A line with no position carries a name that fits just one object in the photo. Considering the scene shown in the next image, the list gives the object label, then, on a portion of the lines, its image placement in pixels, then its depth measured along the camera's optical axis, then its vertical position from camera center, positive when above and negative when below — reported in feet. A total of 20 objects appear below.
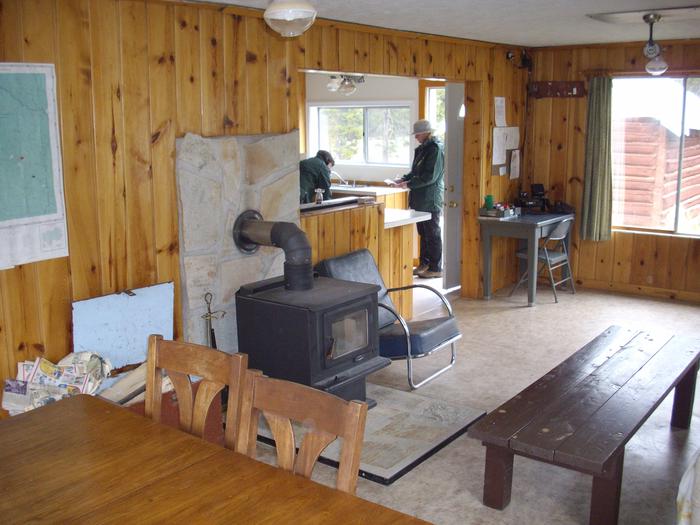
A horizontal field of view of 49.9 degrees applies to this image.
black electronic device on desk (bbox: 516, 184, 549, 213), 21.59 -1.59
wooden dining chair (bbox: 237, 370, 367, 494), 5.97 -2.30
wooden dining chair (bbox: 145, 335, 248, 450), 7.24 -2.32
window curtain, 21.06 -0.55
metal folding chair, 20.48 -3.01
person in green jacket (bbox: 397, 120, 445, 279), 22.91 -1.38
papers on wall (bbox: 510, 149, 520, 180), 22.04 -0.51
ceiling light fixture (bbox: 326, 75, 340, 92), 26.30 +2.20
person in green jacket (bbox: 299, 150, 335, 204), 22.56 -0.94
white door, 20.93 -0.69
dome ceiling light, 8.28 +1.45
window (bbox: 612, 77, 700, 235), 20.47 -0.22
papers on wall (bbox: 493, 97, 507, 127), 20.80 +1.00
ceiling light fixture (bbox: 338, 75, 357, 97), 25.72 +2.05
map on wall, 9.70 -0.24
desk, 19.97 -2.31
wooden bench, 9.07 -3.51
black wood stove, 11.62 -2.77
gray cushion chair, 14.05 -3.47
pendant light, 16.65 +1.94
